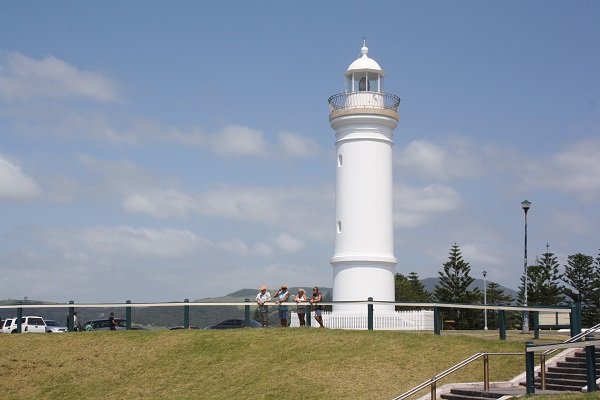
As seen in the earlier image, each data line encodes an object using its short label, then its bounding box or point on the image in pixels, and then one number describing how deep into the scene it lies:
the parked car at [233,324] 40.53
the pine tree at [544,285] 67.06
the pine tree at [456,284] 68.81
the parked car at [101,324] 38.62
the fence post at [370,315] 28.20
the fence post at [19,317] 31.04
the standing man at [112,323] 33.87
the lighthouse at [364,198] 34.66
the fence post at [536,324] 24.60
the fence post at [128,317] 30.64
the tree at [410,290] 74.00
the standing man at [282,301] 30.66
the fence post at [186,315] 30.17
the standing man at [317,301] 30.44
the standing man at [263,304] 30.61
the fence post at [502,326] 24.94
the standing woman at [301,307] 30.70
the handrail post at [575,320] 22.41
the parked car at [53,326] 39.69
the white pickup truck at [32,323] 39.34
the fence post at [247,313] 30.66
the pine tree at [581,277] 66.00
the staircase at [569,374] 19.12
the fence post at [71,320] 31.64
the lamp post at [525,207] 36.50
